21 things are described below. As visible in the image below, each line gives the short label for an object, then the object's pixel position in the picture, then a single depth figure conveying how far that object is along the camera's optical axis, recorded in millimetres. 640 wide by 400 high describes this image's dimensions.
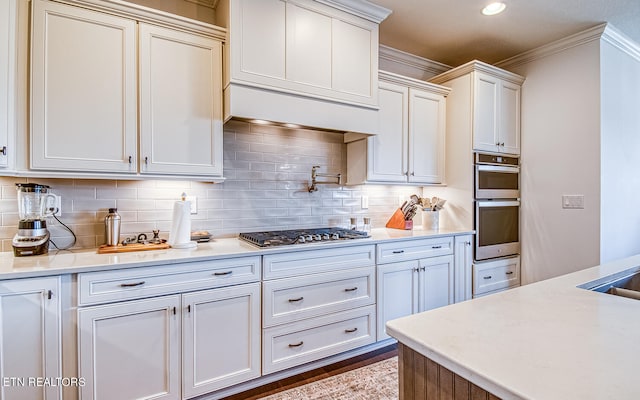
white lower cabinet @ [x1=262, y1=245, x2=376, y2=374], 2045
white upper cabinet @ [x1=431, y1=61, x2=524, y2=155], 2990
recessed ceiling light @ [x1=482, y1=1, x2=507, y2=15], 2441
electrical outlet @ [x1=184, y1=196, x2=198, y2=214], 2351
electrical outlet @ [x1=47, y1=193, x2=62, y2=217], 1907
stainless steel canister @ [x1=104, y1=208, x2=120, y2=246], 2002
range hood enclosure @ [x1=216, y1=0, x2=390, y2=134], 2084
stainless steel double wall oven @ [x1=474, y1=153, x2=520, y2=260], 3025
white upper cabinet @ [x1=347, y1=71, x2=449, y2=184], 2820
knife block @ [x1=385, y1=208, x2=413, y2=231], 3080
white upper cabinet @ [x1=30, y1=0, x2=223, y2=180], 1733
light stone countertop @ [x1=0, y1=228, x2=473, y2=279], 1498
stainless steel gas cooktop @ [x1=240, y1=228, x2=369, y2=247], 2121
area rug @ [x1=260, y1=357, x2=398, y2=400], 1987
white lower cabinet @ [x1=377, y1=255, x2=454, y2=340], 2510
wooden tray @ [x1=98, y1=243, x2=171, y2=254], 1899
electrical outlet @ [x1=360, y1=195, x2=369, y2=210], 3156
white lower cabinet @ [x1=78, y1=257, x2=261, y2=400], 1597
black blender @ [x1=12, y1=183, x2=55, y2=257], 1715
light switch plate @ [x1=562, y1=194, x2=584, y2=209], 2879
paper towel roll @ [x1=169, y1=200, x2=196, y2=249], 2035
